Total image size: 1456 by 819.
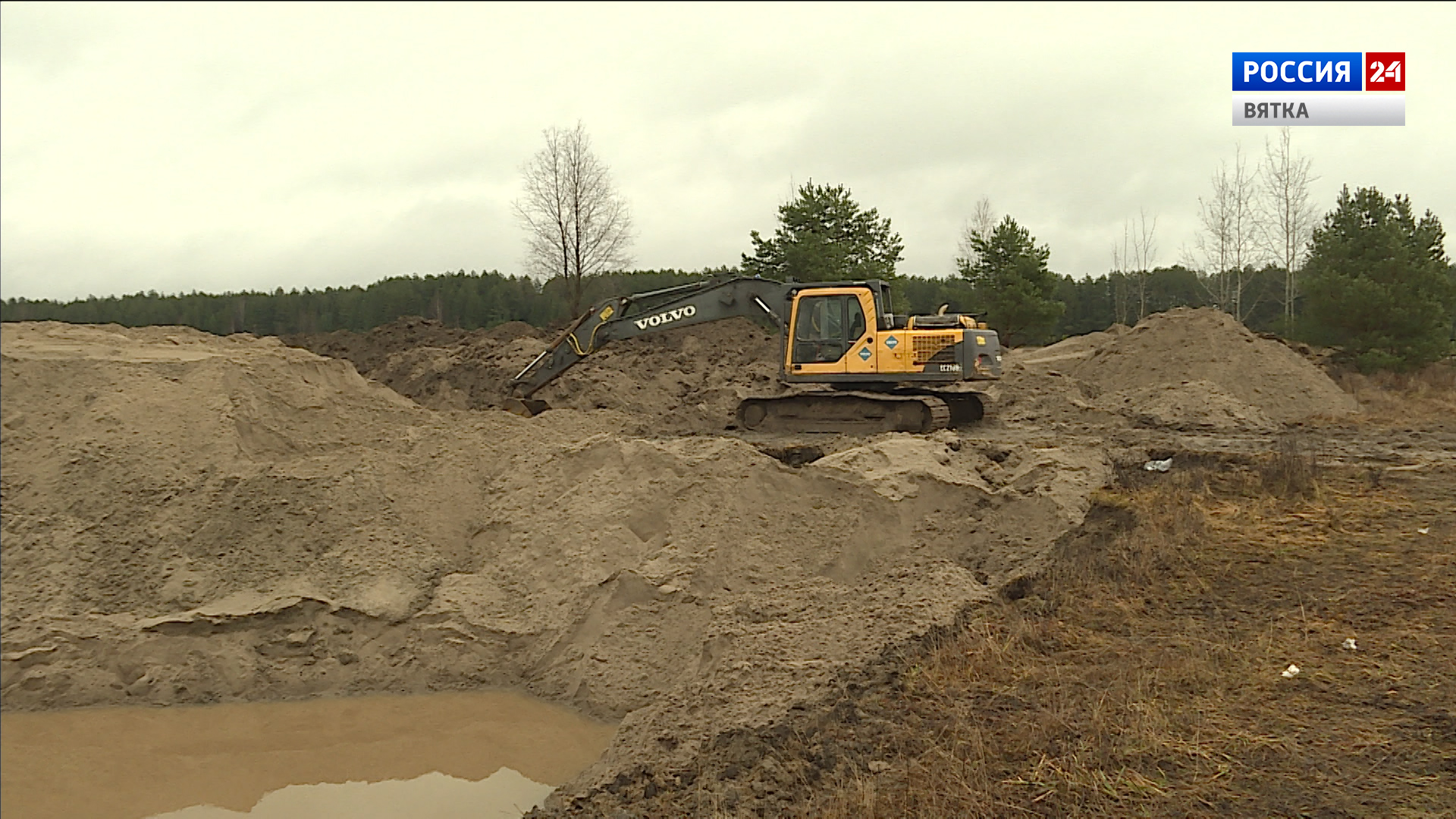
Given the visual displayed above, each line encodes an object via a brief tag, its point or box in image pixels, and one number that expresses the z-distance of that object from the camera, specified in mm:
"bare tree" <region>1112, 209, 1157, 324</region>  38916
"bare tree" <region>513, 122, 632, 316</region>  26188
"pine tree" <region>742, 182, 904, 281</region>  27266
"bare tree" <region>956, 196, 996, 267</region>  39403
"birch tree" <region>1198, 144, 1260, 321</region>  31469
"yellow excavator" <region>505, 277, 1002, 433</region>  14289
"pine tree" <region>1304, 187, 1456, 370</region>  21984
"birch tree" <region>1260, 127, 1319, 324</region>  29109
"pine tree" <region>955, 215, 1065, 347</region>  32125
